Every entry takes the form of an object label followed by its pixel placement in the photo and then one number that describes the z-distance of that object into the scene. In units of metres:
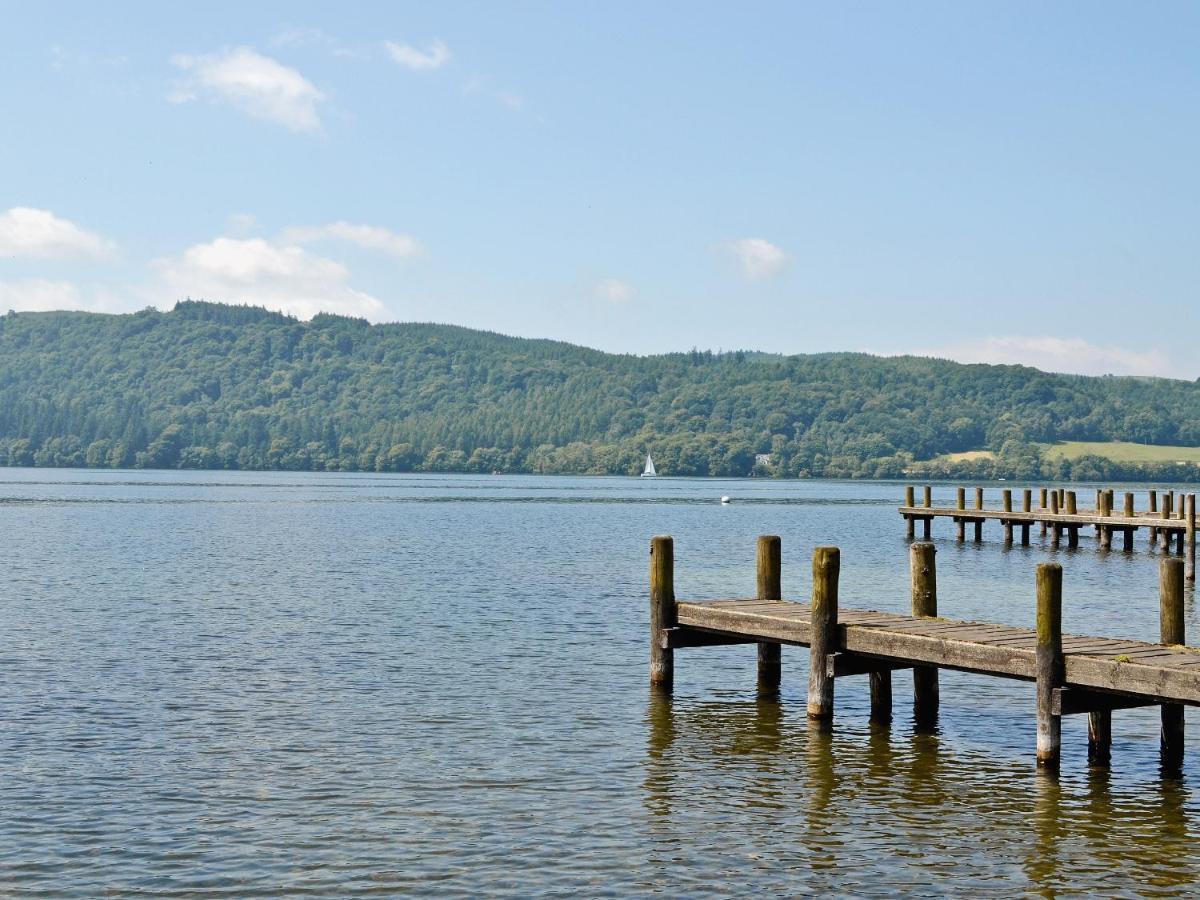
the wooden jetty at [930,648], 17.22
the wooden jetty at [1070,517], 58.59
